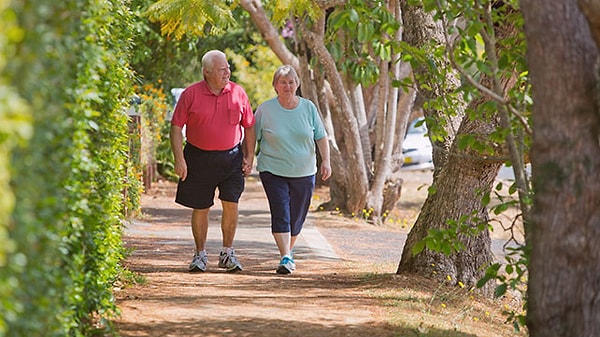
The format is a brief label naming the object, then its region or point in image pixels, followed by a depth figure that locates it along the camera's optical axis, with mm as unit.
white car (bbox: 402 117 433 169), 54566
